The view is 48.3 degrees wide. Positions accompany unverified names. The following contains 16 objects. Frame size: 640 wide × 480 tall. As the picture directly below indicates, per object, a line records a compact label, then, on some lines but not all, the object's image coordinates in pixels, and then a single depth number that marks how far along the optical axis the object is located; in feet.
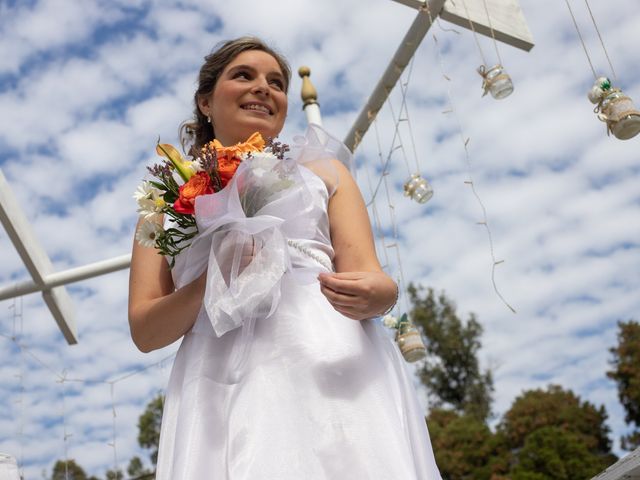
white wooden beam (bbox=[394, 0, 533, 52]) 13.23
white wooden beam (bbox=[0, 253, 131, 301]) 18.42
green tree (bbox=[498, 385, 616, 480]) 52.95
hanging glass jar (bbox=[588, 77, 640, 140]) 9.26
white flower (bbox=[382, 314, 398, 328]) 14.07
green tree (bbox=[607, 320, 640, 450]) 58.23
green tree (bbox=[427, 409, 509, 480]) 58.23
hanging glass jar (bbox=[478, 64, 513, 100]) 11.81
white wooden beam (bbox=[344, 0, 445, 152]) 13.32
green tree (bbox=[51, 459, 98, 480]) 57.16
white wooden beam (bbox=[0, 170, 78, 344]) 17.37
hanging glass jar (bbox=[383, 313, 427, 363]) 13.58
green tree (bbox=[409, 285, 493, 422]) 73.61
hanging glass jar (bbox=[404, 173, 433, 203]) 14.43
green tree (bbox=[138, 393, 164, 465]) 62.13
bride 4.37
